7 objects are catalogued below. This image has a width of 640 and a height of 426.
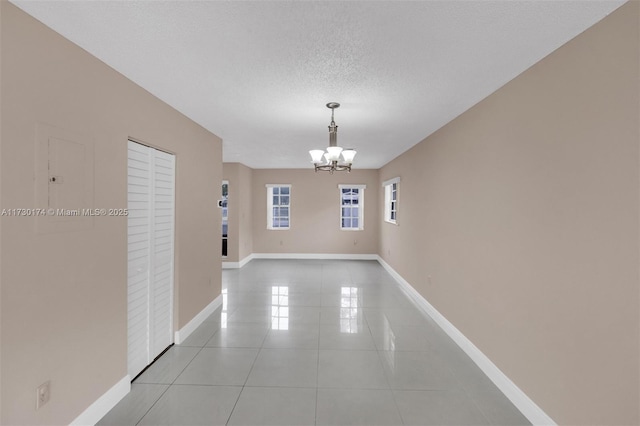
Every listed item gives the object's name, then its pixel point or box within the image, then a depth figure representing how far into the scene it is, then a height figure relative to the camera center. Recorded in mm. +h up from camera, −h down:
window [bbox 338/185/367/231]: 8203 +26
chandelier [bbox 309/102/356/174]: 3012 +570
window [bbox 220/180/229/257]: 7066 -163
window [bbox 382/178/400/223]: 6184 +218
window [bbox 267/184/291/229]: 8234 +40
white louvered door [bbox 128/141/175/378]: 2502 -412
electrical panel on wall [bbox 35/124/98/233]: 1638 +159
